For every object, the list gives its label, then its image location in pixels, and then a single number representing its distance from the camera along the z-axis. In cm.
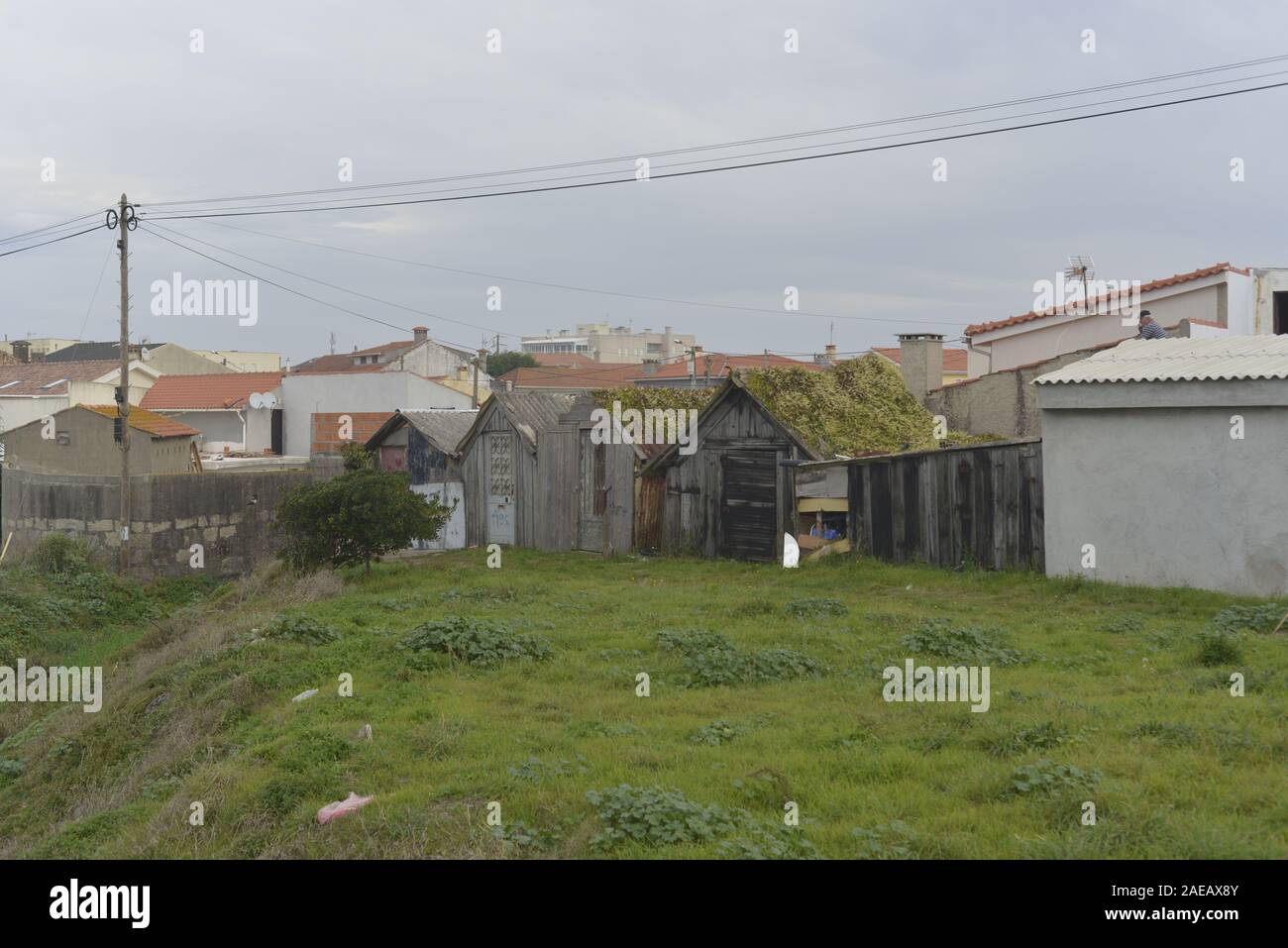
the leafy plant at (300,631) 1273
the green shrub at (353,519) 1844
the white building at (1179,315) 2278
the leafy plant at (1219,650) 1009
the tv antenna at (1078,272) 3128
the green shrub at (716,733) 827
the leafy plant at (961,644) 1086
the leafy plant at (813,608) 1357
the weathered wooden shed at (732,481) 1947
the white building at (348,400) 4728
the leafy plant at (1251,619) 1185
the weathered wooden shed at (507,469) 2339
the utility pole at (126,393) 2402
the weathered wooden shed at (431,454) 2550
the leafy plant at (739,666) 1034
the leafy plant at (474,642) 1139
